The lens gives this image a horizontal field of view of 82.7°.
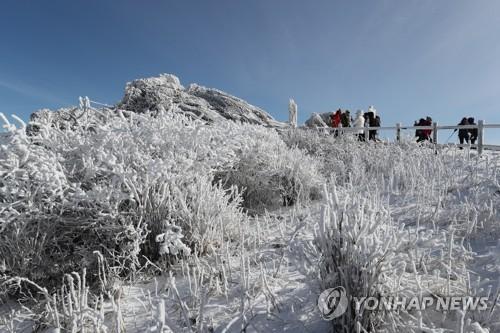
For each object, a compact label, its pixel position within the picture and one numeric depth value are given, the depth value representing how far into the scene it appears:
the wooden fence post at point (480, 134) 8.57
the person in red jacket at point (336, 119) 14.20
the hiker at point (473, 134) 11.56
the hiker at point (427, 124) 12.28
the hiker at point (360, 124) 12.44
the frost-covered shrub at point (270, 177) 4.76
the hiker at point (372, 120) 13.95
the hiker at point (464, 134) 11.75
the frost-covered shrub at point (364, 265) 1.63
